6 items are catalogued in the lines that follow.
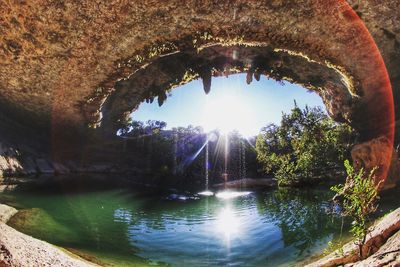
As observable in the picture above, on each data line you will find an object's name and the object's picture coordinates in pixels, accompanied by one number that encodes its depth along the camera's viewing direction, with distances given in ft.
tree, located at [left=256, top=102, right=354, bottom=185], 56.18
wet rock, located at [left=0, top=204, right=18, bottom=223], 23.63
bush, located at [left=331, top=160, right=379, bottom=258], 12.45
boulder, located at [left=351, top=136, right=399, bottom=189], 34.53
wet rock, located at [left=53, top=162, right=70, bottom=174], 65.13
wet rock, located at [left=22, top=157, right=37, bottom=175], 58.75
